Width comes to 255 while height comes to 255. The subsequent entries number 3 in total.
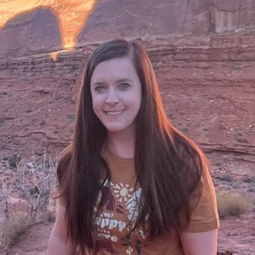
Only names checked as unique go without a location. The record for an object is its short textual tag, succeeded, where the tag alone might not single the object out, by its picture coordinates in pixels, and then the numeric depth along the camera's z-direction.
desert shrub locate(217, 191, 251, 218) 7.56
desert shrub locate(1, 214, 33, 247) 6.42
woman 1.80
